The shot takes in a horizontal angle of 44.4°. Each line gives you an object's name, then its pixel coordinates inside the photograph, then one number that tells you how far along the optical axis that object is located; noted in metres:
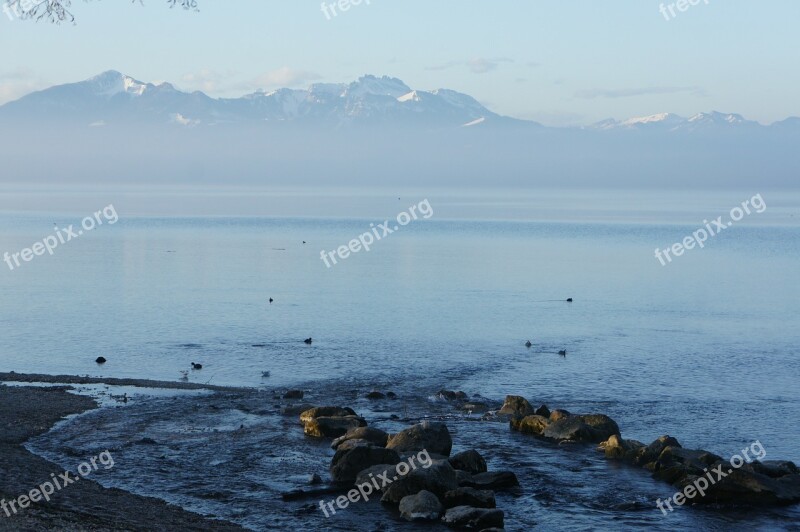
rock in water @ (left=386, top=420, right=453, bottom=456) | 28.72
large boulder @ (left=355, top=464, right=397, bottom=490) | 25.86
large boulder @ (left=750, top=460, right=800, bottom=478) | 27.61
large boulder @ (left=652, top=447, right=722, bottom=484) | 27.03
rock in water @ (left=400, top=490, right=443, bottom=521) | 23.70
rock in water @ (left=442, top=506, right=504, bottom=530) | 23.03
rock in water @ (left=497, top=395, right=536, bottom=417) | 34.88
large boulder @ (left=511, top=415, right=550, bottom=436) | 32.44
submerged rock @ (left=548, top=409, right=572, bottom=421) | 33.20
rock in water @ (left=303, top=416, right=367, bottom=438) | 31.86
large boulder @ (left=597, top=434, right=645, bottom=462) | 29.55
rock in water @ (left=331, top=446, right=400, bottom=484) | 26.50
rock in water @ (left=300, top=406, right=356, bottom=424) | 33.19
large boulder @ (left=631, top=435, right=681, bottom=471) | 28.73
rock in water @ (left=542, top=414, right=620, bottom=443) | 31.48
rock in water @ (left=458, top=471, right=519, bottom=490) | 25.91
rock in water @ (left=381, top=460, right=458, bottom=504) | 24.81
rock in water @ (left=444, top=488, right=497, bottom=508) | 24.38
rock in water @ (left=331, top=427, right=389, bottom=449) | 29.47
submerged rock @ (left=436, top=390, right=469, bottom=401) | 38.53
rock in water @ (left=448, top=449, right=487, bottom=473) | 27.00
